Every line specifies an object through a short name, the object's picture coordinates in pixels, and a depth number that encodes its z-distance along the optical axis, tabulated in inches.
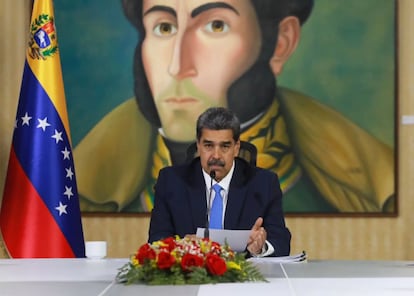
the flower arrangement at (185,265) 163.9
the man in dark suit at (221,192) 250.9
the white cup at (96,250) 237.4
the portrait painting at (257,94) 347.2
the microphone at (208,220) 217.4
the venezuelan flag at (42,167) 315.2
